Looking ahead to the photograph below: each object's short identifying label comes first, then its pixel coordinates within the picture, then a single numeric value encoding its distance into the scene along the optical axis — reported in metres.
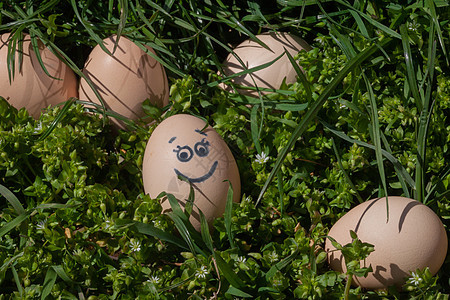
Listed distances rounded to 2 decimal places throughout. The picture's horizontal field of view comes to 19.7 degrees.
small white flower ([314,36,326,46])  0.63
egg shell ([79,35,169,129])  0.61
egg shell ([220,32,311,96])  0.62
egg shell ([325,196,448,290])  0.56
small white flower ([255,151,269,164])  0.60
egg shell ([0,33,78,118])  0.61
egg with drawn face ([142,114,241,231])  0.58
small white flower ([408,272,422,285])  0.55
